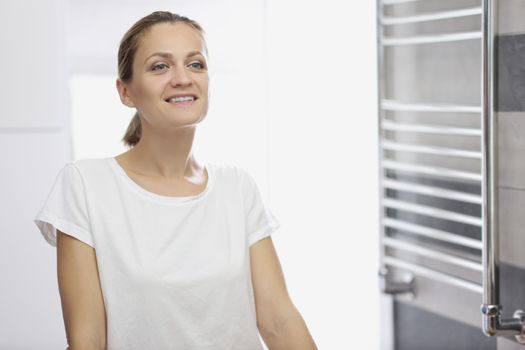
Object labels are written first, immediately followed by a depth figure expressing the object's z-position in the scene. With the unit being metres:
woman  2.19
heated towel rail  2.54
